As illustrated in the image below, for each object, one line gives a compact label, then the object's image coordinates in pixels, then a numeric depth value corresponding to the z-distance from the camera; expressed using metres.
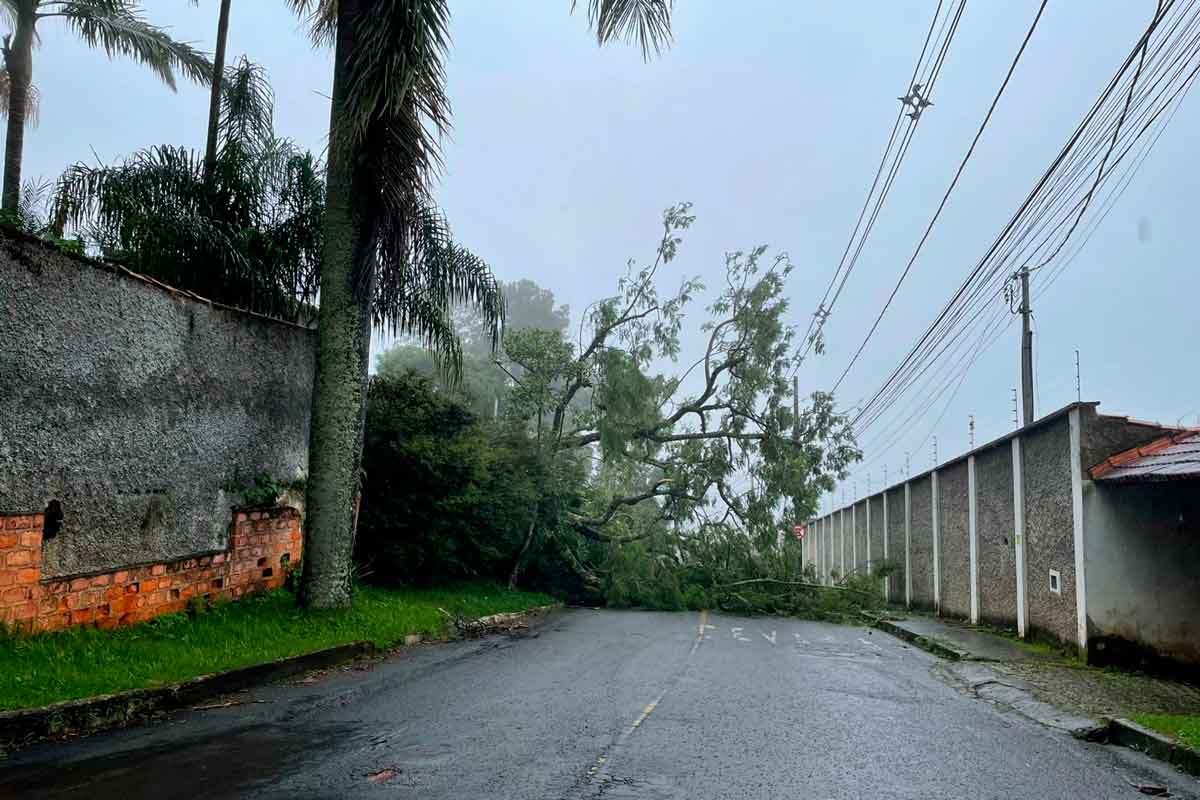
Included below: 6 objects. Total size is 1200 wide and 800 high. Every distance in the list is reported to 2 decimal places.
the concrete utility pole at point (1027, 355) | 22.84
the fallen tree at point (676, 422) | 22.88
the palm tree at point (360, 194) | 11.15
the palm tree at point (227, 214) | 13.14
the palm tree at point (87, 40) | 16.08
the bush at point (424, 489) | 15.36
